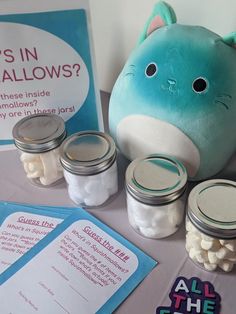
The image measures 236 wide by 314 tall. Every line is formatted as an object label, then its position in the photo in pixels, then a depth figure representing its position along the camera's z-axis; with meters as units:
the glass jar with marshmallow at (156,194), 0.45
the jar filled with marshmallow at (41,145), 0.53
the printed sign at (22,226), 0.48
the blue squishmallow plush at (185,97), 0.47
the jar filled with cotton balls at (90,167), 0.49
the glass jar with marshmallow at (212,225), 0.41
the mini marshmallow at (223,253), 0.43
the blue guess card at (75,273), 0.43
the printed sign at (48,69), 0.52
